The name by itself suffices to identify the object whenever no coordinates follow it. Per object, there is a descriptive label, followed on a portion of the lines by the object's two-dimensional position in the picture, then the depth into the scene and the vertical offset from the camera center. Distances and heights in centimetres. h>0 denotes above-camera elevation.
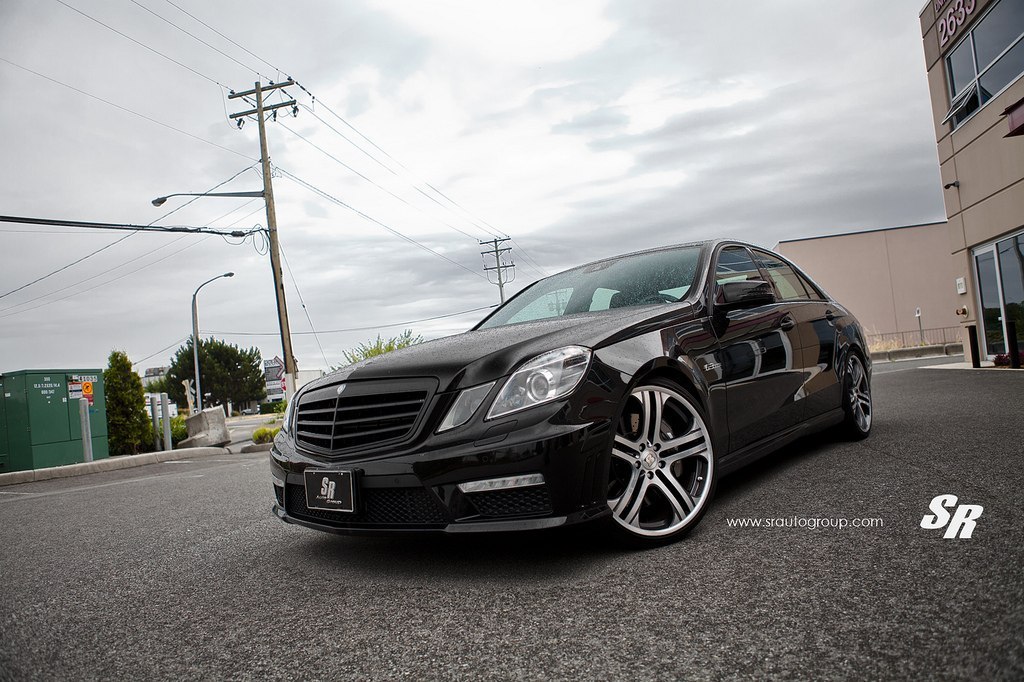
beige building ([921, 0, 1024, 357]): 1208 +325
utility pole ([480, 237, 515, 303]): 5481 +869
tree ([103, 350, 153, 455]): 1644 -6
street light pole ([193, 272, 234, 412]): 3838 +427
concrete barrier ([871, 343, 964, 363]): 2762 -89
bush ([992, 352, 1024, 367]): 1283 -69
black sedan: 261 -21
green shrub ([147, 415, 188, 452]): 1875 -76
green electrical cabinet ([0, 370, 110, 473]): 1377 -1
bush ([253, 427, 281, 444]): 1609 -92
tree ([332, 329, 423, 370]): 2073 +107
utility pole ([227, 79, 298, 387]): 1995 +362
